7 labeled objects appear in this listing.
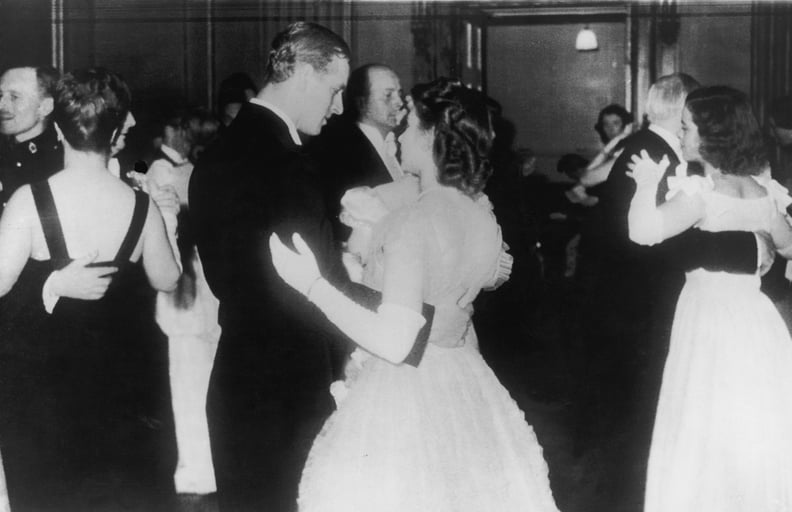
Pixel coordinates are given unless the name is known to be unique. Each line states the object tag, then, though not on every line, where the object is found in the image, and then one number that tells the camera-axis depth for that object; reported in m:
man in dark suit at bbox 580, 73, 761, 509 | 3.27
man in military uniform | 2.95
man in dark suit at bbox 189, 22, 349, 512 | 2.14
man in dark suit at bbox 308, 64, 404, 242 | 3.37
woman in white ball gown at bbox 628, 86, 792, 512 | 2.59
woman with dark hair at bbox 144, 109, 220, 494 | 3.45
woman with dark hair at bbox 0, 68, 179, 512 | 2.15
